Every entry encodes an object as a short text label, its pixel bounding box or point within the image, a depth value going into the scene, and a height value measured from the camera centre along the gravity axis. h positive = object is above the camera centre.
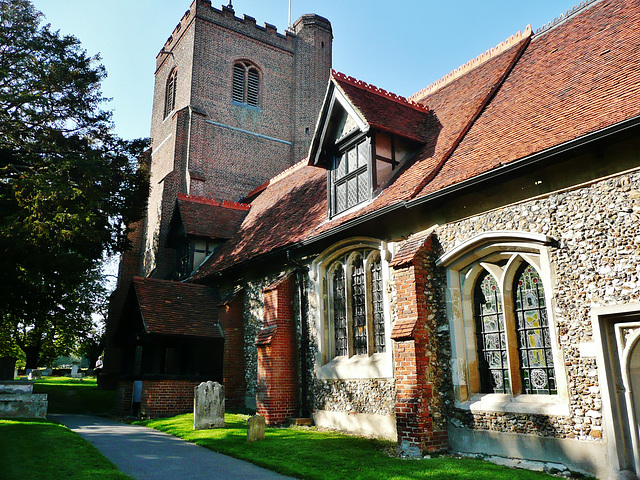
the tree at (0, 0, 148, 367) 14.78 +6.21
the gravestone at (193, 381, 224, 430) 11.94 -0.72
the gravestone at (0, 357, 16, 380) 16.92 +0.34
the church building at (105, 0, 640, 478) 7.63 +1.93
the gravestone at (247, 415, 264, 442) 10.36 -1.05
